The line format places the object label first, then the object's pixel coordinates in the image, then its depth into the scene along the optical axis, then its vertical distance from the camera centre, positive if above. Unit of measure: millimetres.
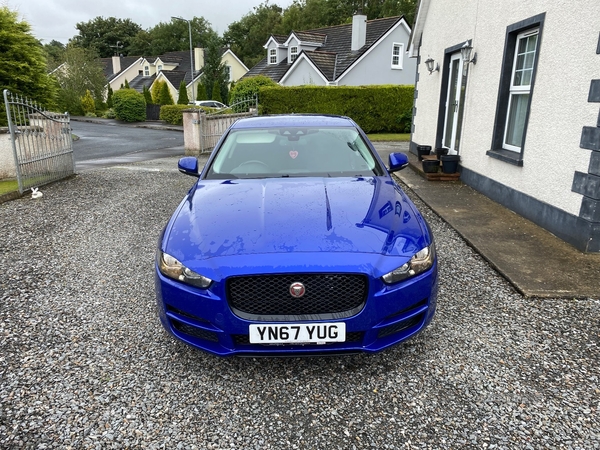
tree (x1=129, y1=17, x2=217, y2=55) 70125 +10316
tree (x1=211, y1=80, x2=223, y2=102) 35656 +716
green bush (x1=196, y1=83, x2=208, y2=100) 34625 +604
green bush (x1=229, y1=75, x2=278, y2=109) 19703 +636
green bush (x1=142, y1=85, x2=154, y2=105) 38562 +399
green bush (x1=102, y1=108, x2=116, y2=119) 35688 -1137
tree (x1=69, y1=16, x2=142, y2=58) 76938 +10991
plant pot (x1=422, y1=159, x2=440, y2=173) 8719 -1166
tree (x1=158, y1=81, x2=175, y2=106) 36781 +282
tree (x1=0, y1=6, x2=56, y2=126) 11680 +961
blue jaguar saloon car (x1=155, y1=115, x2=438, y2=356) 2428 -935
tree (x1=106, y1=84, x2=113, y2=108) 39059 -28
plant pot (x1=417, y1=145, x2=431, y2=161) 10148 -1026
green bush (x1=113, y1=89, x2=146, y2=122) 31969 -424
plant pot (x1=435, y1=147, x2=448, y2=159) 9500 -985
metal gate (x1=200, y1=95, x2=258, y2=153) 13867 -800
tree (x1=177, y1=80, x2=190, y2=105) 37250 +302
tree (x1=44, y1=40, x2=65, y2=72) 39938 +3382
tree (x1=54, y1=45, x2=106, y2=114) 37656 +1880
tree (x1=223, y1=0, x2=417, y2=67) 48309 +9902
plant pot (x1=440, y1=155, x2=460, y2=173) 8594 -1109
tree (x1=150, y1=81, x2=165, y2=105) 40928 +850
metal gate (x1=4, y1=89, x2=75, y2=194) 7621 -849
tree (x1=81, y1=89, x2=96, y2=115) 38500 -391
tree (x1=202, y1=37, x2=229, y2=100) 36844 +2646
